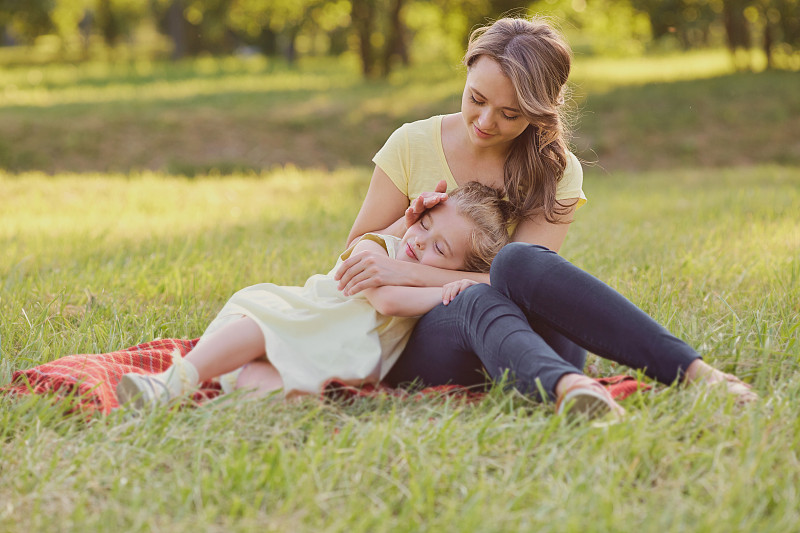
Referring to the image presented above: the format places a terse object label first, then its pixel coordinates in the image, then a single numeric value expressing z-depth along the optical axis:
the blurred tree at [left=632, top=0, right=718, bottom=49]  16.03
